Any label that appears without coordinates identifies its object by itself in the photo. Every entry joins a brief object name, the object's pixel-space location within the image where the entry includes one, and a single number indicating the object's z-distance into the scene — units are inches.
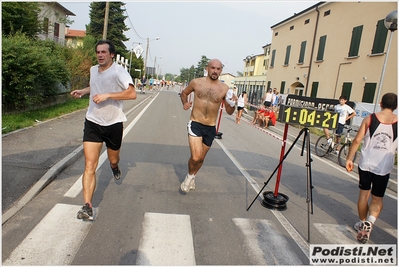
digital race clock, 164.9
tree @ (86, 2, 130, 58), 1617.9
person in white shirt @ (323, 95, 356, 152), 385.6
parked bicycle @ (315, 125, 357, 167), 344.8
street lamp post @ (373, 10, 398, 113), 321.4
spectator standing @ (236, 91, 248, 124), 671.8
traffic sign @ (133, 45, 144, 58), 1167.3
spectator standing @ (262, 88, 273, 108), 665.0
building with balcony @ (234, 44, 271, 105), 1258.0
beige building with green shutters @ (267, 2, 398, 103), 636.7
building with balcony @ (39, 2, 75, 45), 1314.0
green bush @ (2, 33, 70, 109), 344.8
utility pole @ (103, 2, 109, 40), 710.3
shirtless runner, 195.0
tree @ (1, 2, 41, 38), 470.3
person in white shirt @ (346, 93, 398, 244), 155.4
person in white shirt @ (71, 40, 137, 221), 155.6
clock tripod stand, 168.3
